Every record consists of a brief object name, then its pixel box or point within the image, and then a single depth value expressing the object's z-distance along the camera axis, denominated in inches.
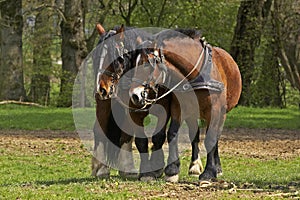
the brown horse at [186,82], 689.5
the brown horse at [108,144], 747.4
